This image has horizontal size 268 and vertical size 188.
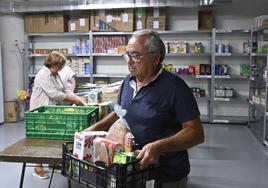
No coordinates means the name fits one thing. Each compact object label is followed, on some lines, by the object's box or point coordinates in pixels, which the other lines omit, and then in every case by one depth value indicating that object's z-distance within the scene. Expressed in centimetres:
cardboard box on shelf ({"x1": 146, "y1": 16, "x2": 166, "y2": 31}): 656
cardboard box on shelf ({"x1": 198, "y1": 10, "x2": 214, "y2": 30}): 669
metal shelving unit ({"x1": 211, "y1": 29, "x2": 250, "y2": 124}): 659
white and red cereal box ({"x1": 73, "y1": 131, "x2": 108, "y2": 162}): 134
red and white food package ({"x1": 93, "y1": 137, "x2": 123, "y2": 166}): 127
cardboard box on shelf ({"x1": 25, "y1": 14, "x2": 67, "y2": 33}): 688
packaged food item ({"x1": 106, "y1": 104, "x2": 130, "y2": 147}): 144
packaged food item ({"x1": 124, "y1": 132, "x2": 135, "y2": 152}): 140
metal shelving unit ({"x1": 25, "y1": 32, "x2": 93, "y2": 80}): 714
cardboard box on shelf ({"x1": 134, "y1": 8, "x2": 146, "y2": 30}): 662
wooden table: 190
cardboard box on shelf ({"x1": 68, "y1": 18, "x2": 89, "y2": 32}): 688
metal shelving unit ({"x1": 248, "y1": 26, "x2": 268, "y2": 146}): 569
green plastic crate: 232
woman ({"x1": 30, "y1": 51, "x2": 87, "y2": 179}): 350
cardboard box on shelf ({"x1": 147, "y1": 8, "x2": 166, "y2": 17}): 659
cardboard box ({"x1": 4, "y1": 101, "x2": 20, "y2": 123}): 682
